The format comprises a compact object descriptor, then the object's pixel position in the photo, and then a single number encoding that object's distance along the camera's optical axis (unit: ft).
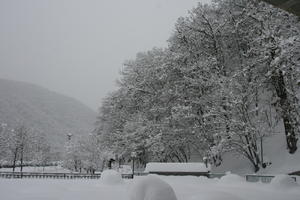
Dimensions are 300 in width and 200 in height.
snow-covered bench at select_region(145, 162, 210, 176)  62.13
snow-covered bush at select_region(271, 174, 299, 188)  42.29
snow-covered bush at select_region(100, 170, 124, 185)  53.62
